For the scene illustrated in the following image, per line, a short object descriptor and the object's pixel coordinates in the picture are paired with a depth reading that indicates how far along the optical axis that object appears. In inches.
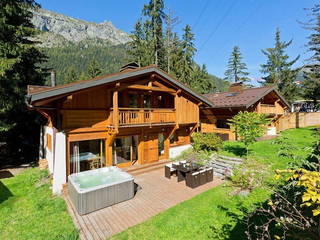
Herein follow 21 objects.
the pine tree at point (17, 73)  458.8
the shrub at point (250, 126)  414.9
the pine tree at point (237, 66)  1777.8
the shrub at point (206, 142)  514.0
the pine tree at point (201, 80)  1529.5
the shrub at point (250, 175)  335.3
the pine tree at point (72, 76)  1902.1
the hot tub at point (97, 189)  267.9
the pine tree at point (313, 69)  502.9
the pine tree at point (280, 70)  1278.3
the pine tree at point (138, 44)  1194.6
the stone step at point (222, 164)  413.4
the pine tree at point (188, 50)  1344.7
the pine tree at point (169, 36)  1037.2
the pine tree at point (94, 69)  1686.8
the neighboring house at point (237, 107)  679.1
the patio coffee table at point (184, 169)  370.0
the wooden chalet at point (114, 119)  346.0
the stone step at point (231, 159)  426.2
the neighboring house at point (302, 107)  1391.5
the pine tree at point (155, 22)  1035.9
